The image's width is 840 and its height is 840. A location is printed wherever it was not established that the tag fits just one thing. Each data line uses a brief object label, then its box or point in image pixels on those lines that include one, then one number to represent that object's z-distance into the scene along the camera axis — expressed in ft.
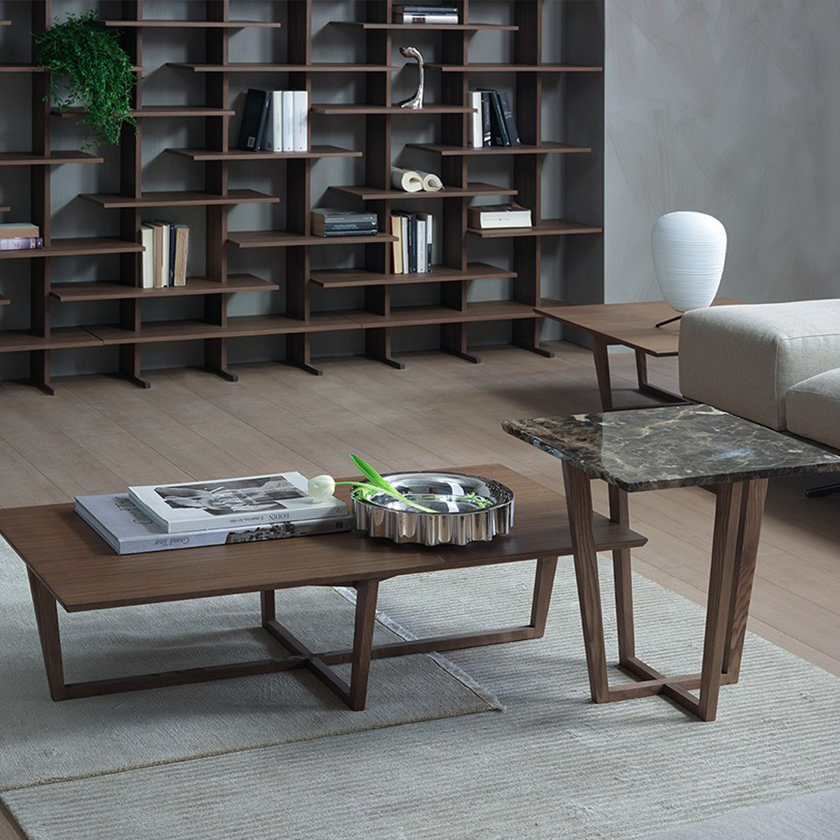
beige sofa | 20.94
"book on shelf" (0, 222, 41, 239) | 28.23
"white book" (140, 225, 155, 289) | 29.65
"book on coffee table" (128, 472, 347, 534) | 14.12
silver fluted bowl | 13.87
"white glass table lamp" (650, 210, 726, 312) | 26.18
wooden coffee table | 12.96
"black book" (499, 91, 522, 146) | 32.58
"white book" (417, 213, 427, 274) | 32.13
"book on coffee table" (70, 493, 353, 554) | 13.84
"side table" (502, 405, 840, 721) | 12.88
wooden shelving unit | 29.11
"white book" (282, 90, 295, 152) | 30.06
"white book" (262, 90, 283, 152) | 29.92
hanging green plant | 27.37
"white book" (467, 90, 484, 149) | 32.19
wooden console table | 25.44
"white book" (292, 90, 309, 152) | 30.20
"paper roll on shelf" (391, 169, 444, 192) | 31.46
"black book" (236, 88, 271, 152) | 30.06
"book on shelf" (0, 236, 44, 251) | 28.29
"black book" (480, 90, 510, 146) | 32.42
